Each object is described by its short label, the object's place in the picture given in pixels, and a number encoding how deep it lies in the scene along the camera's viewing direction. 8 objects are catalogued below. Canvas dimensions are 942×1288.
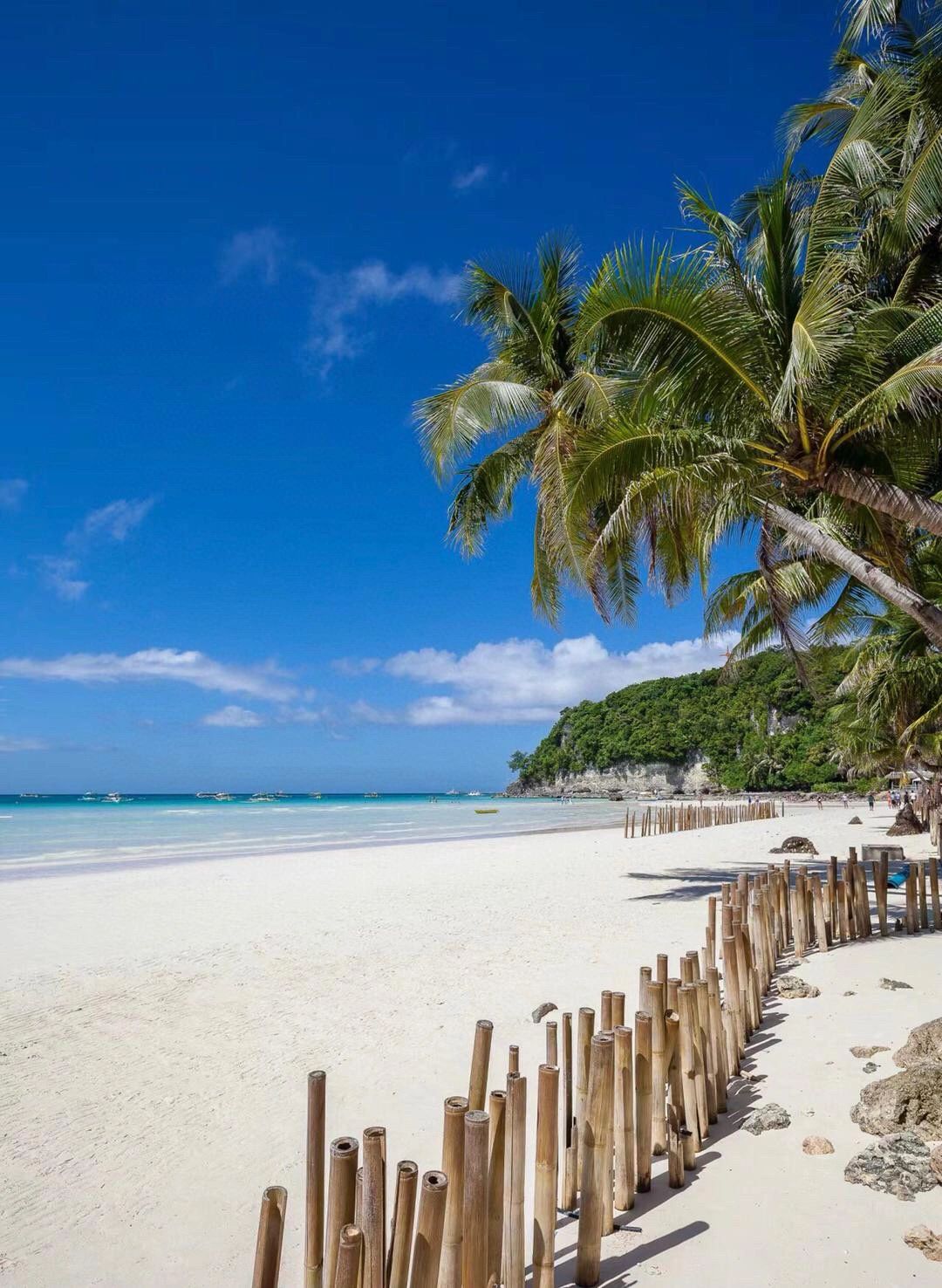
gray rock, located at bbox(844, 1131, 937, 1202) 2.92
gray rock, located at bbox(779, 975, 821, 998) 5.41
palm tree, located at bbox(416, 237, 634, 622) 9.88
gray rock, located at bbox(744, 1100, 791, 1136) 3.54
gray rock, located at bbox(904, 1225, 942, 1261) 2.54
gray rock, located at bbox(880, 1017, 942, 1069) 3.75
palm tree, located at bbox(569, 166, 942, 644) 5.85
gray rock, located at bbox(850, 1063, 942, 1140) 3.25
